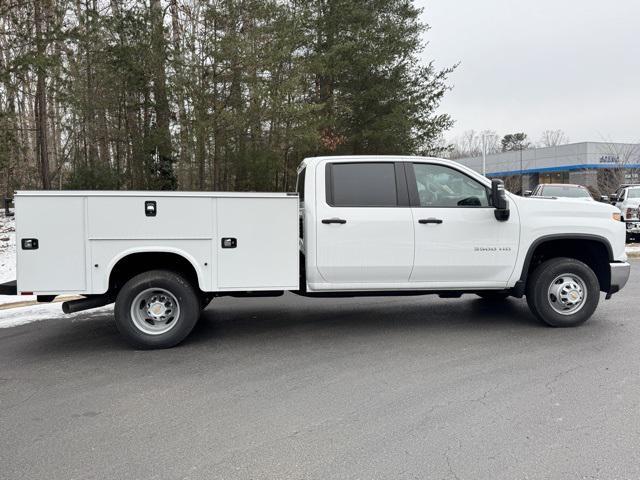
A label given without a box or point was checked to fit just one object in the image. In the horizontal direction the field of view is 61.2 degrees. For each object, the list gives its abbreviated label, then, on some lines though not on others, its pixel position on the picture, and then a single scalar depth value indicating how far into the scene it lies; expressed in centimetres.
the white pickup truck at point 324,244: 551
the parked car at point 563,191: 1599
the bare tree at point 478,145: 9837
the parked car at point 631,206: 1603
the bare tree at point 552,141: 9631
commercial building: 3722
